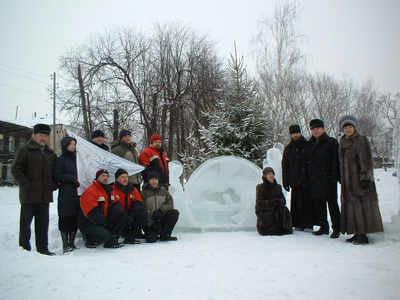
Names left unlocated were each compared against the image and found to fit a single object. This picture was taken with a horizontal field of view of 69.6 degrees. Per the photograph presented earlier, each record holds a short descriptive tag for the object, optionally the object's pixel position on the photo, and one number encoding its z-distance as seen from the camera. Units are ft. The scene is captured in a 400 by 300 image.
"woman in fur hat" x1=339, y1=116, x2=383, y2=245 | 14.01
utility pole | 58.27
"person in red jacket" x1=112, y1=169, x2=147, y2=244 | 15.57
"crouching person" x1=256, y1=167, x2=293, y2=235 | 16.80
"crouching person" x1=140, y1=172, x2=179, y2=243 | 16.08
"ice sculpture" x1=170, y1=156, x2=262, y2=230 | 18.86
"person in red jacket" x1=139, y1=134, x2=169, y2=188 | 18.45
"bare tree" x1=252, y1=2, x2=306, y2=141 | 61.41
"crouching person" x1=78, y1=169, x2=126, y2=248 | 14.08
